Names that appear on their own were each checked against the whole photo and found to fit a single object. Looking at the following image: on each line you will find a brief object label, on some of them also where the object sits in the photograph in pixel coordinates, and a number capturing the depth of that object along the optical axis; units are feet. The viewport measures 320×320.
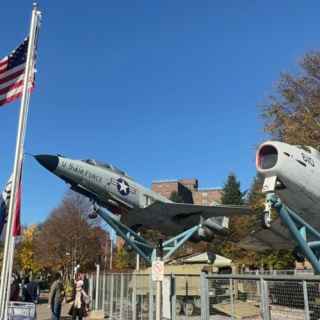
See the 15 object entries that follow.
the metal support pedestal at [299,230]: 35.14
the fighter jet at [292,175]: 35.12
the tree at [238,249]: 134.41
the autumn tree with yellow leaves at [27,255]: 190.29
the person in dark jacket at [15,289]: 46.78
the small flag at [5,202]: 35.99
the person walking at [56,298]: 42.96
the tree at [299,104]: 76.07
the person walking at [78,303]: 46.86
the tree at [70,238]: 140.97
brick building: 355.77
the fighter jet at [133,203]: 51.39
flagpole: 29.75
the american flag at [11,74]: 36.19
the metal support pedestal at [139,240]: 55.31
